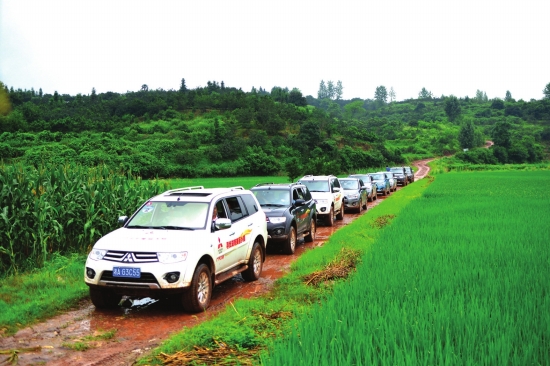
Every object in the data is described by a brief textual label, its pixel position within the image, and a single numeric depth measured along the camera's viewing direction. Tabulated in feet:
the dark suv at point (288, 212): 41.86
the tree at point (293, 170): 117.95
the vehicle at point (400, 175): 163.02
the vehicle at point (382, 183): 118.11
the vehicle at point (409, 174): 181.06
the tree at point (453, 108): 579.07
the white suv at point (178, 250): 23.36
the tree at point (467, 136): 413.39
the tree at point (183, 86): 465.06
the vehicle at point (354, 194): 77.46
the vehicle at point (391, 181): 133.14
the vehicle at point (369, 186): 99.50
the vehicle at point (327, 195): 61.72
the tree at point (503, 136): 373.40
